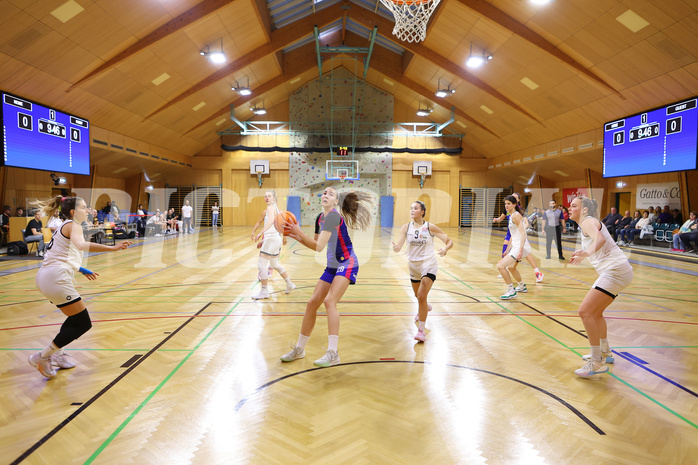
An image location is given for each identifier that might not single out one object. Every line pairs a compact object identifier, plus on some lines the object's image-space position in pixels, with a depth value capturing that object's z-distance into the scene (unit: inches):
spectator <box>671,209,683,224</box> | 572.4
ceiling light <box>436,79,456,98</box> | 708.4
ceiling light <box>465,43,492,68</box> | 562.9
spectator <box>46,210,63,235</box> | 363.3
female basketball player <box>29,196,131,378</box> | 147.6
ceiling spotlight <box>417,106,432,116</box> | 849.8
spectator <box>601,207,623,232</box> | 640.4
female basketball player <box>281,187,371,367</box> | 161.9
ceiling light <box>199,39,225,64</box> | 530.3
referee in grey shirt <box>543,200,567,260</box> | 464.4
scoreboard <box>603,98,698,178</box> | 456.1
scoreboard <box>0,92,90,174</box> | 430.0
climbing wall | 1000.9
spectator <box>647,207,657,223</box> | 598.5
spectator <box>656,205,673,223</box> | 580.4
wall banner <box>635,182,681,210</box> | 601.7
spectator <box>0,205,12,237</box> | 514.9
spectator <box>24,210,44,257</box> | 455.5
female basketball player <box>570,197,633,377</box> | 154.1
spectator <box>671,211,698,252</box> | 503.0
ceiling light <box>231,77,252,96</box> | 663.5
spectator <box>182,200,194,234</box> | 809.7
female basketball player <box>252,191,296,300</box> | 274.2
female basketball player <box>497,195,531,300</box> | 282.4
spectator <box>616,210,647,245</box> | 617.6
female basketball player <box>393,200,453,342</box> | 191.9
